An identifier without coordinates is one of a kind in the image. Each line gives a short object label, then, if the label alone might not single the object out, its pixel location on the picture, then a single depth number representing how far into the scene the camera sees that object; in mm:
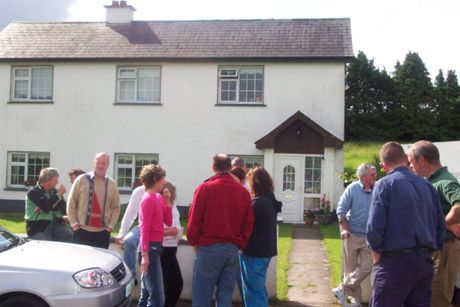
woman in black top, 5402
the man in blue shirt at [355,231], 6492
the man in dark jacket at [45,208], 6703
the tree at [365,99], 46156
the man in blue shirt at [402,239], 4113
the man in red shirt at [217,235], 4906
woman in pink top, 5441
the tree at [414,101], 45938
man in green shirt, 4910
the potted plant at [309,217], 16422
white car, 4879
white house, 17016
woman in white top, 6031
